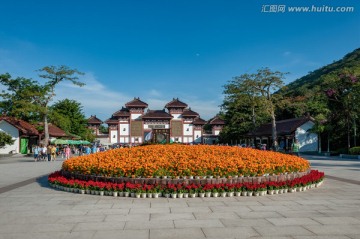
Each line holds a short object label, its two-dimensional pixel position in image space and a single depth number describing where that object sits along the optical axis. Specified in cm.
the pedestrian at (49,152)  2996
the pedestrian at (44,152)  3081
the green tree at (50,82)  3828
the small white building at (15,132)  4003
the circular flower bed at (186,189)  953
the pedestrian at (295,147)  2314
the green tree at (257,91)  3881
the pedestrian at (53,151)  2984
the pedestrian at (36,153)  2892
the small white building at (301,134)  4056
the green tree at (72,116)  5347
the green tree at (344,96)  3111
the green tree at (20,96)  3659
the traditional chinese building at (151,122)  6600
